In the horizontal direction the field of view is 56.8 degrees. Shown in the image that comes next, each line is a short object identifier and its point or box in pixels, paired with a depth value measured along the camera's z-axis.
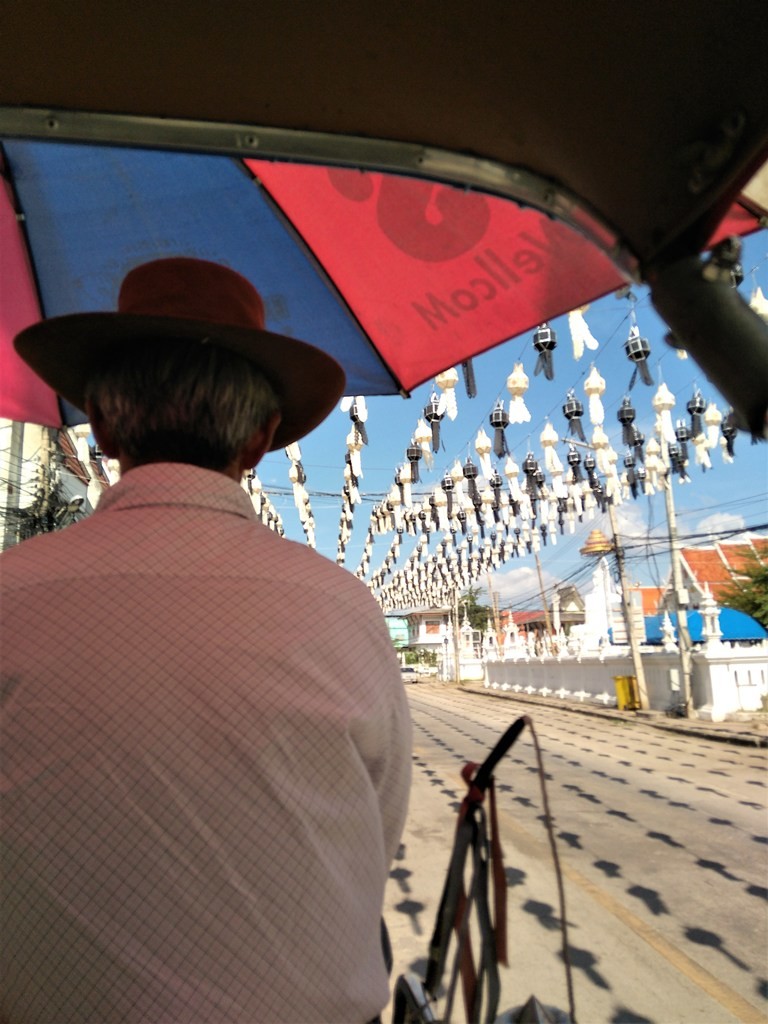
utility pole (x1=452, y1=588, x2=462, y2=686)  41.34
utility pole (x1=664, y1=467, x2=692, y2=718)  15.23
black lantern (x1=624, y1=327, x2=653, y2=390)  7.06
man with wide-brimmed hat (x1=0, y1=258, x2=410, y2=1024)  0.78
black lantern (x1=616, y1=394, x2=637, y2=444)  9.08
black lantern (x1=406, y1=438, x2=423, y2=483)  9.41
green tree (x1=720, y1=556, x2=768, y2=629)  21.84
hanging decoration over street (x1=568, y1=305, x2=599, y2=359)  5.03
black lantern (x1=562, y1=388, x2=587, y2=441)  8.74
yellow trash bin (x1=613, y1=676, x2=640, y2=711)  18.31
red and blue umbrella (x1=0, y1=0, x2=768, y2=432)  1.06
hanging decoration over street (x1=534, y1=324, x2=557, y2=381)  6.51
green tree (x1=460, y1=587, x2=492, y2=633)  67.06
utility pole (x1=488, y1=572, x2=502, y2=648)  40.30
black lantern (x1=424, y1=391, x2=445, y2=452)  7.73
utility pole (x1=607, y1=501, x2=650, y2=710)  17.81
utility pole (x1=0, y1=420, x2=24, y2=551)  14.55
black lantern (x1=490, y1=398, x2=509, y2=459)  8.73
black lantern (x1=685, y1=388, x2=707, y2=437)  8.70
